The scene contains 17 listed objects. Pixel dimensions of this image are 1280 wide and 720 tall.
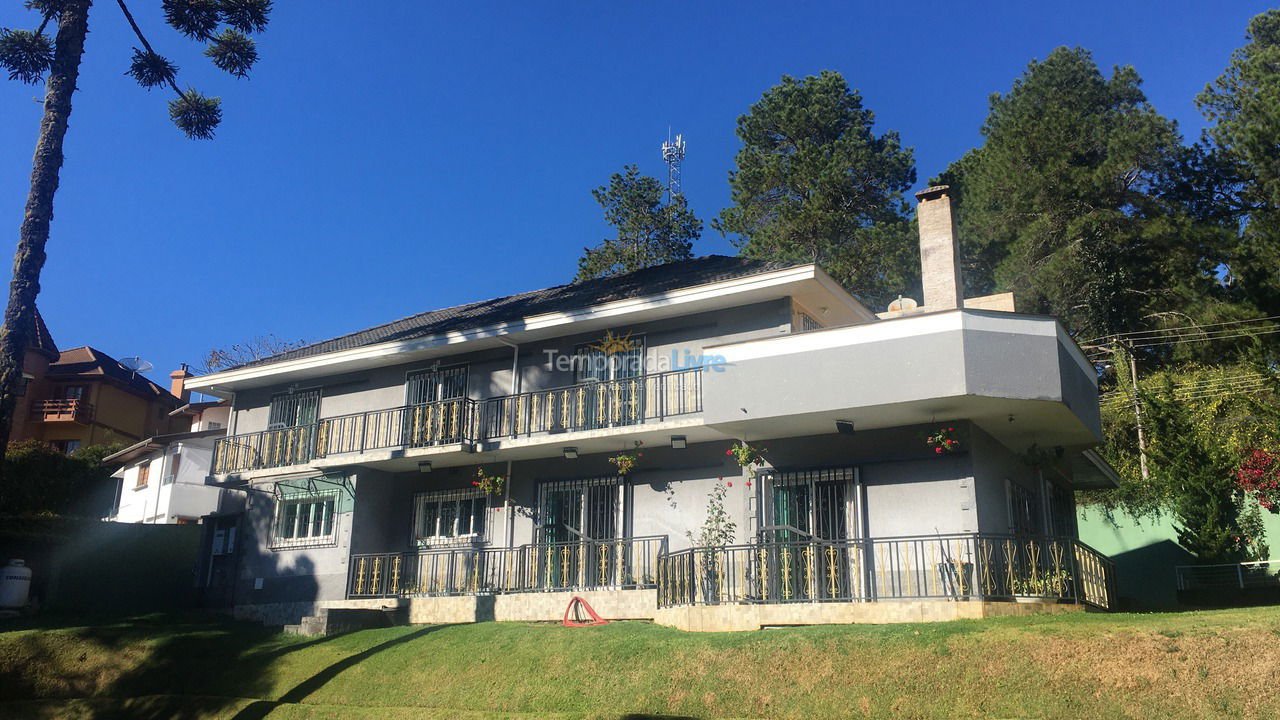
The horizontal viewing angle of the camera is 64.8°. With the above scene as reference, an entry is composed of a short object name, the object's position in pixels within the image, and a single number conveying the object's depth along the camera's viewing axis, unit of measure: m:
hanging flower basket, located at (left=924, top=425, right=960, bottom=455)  15.90
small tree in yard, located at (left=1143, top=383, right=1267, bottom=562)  23.31
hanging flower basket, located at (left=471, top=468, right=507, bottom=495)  20.83
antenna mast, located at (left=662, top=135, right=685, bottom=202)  48.78
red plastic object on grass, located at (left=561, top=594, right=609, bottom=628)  17.60
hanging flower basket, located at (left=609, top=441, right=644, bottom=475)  19.09
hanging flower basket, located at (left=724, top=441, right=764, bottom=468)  17.33
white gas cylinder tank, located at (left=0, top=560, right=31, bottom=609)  21.45
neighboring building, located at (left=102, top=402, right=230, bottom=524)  33.88
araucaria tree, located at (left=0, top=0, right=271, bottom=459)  16.78
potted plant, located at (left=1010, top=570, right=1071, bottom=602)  15.04
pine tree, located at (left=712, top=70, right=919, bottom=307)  38.94
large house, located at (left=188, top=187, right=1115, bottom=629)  15.38
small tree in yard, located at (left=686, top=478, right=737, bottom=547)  17.67
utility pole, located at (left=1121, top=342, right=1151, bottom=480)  31.34
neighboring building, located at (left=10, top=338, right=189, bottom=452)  50.22
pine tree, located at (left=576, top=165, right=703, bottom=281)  47.84
